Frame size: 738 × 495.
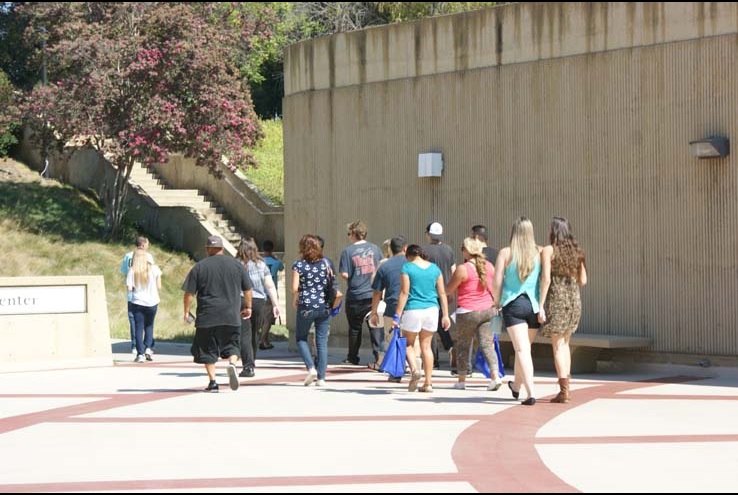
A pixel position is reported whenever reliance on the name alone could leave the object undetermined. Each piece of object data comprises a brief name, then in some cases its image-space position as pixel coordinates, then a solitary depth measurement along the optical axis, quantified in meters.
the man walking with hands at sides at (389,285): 15.84
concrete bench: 15.89
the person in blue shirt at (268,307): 20.19
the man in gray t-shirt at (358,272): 17.28
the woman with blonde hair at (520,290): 13.07
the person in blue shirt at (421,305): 14.30
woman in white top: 19.30
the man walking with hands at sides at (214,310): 14.52
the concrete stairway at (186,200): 32.94
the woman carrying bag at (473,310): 14.46
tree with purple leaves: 29.98
